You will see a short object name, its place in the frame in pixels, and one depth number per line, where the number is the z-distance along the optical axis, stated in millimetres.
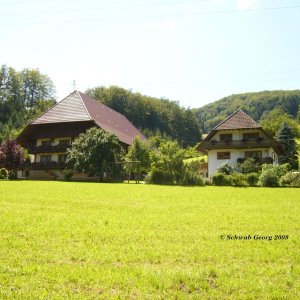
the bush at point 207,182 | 32741
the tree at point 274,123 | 80175
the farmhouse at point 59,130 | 45562
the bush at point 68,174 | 40750
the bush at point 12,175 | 41794
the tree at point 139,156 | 36031
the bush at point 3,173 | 42312
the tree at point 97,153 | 36875
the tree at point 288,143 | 57462
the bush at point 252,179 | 31359
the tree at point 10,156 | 41156
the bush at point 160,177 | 32375
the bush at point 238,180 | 31375
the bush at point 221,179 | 31453
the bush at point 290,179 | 31717
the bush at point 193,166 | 32375
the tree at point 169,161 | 32062
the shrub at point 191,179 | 31594
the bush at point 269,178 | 30875
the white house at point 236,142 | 44625
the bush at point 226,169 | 37594
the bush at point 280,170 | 32312
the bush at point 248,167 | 38719
